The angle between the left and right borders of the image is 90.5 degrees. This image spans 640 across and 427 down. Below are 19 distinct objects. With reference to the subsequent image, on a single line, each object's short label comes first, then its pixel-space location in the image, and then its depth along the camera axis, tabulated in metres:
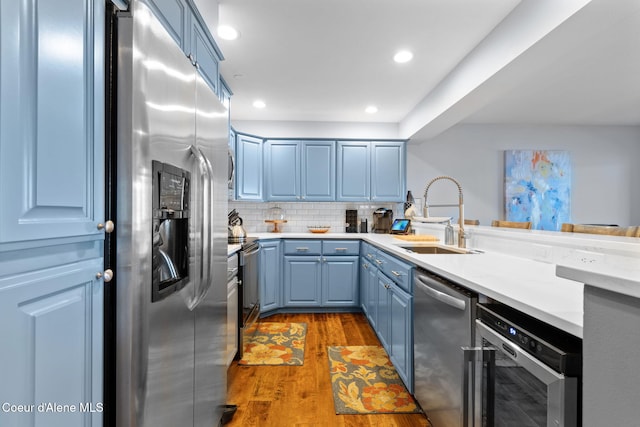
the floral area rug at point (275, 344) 2.58
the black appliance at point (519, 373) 0.78
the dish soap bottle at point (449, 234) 2.60
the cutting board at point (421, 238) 3.08
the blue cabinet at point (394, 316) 2.00
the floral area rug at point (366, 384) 1.97
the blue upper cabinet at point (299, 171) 4.31
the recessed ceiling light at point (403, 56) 2.65
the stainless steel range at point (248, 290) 2.61
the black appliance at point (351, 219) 4.65
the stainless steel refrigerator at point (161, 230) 0.83
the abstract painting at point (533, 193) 4.84
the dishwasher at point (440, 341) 1.29
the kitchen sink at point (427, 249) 2.61
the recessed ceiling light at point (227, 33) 2.34
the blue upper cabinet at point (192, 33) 1.37
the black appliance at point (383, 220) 4.57
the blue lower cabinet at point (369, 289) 3.00
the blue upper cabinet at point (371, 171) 4.36
